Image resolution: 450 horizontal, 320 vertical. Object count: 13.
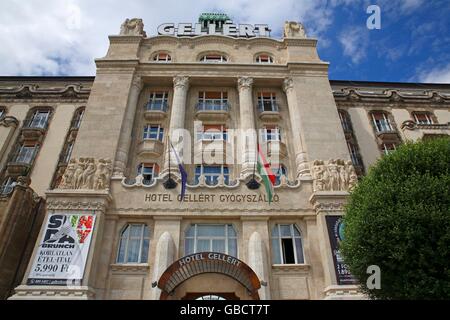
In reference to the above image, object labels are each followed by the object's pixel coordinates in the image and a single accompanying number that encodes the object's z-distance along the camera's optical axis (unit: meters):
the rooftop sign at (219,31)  35.12
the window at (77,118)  30.41
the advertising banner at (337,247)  18.12
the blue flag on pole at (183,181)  20.50
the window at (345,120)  31.31
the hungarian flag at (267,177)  20.52
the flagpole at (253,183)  21.86
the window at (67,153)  27.77
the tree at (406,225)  11.82
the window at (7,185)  26.19
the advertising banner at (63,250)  17.52
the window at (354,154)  28.81
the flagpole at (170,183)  21.67
